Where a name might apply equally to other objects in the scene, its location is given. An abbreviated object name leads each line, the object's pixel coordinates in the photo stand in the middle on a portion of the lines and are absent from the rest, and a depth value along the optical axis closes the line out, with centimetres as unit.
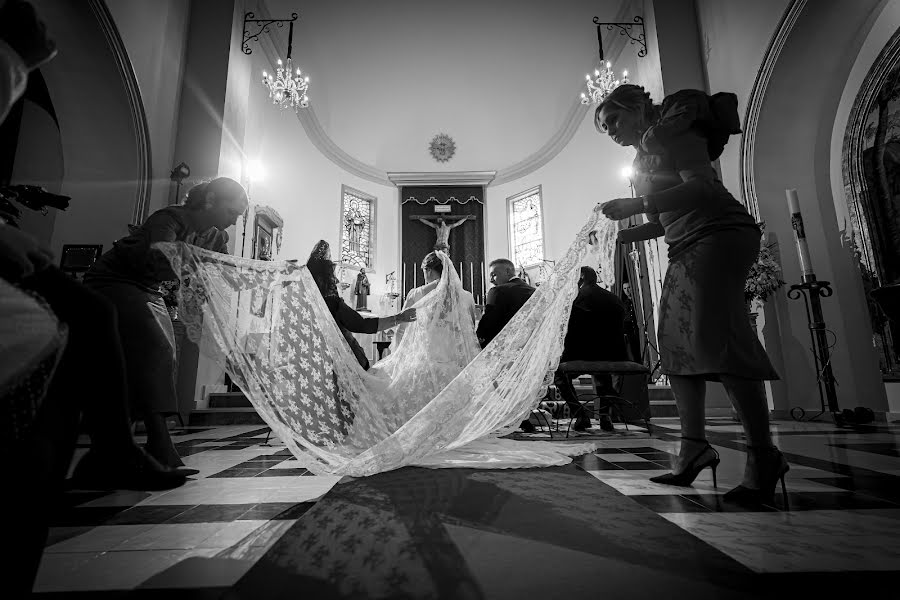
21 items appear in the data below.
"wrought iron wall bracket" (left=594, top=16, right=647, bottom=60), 554
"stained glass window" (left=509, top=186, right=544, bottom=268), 1066
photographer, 52
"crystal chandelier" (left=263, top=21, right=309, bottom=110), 613
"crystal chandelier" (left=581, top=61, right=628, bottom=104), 623
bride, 263
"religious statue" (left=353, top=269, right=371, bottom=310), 952
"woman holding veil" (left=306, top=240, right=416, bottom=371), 277
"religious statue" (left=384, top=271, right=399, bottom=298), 1080
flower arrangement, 403
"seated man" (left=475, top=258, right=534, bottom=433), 380
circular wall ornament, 1105
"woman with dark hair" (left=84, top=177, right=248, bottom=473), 176
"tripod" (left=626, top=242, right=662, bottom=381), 659
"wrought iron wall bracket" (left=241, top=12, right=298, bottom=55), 565
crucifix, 1096
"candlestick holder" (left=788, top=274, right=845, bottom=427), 335
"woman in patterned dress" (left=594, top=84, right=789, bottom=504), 137
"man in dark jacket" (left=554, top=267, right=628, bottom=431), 341
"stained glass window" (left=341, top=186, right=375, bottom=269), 1037
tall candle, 328
